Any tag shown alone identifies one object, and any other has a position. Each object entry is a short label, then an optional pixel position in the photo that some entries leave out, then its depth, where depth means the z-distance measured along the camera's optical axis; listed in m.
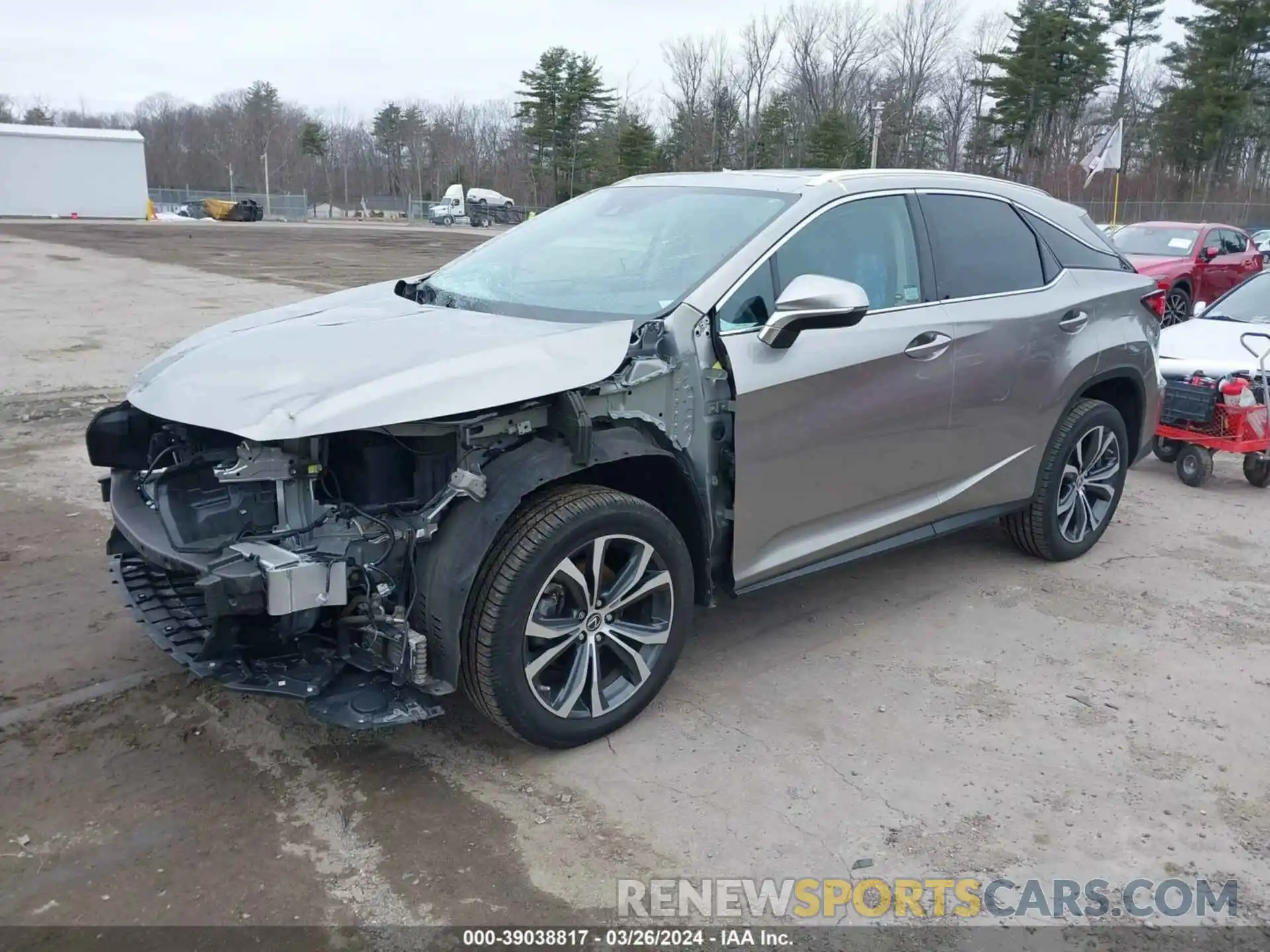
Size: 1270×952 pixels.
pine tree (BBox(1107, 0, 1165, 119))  56.41
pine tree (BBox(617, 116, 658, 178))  56.22
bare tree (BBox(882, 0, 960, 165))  59.47
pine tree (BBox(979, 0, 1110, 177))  54.69
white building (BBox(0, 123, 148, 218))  48.59
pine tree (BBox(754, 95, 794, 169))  56.50
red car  14.46
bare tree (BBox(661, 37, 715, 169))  60.41
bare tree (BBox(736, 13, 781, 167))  60.28
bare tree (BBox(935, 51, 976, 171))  61.34
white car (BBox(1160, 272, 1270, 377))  7.74
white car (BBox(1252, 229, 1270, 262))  28.73
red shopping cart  7.09
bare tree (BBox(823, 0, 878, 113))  58.53
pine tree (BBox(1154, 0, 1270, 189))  49.78
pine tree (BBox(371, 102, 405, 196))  93.62
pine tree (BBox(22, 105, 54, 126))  89.31
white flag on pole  19.50
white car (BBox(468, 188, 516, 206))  62.77
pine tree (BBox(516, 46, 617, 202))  67.75
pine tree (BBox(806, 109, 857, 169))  49.66
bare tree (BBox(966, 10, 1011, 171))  58.78
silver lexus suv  3.11
